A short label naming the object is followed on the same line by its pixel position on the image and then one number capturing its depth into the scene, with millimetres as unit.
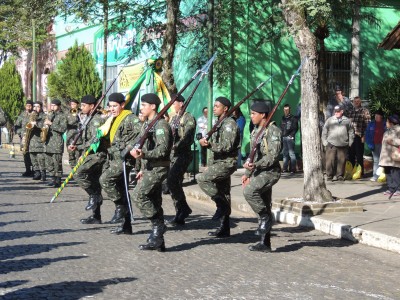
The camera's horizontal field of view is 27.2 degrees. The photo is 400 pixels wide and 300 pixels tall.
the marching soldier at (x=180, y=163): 11969
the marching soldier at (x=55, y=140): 17344
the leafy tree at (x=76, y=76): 32125
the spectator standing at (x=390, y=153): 15117
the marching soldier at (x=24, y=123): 19297
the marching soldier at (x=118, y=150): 10938
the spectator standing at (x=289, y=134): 20244
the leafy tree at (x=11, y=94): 42094
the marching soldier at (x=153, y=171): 9609
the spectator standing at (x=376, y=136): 17969
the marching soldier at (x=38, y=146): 18484
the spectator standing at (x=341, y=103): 19266
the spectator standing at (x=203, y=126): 22156
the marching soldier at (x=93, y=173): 11992
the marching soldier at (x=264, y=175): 9789
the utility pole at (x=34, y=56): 32884
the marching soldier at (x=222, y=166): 10844
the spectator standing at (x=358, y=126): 19016
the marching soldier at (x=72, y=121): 16891
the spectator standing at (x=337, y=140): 17844
